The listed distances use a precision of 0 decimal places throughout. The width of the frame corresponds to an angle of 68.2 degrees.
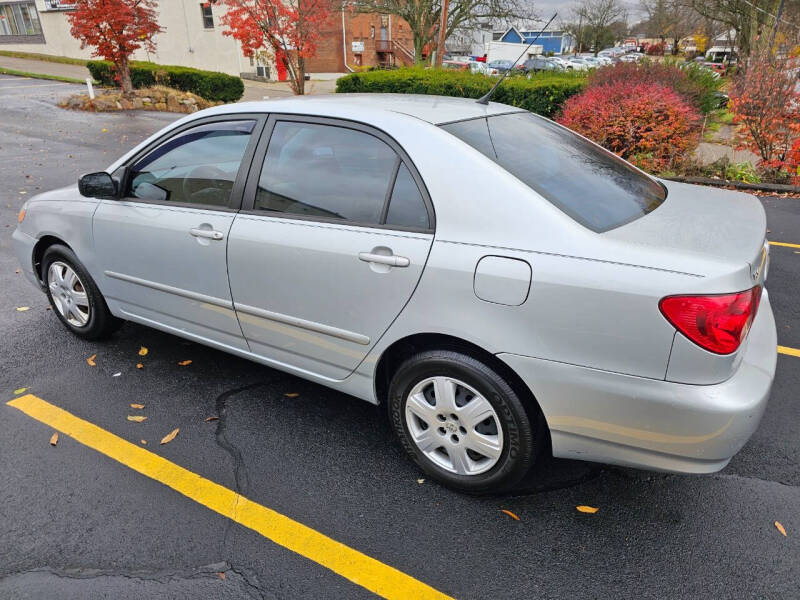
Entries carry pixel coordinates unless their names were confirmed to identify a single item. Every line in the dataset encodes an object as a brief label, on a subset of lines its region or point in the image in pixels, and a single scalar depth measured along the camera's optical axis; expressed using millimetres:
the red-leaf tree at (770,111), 8258
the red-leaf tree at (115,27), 16094
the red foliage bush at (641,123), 8898
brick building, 39844
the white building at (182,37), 34188
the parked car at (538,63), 35147
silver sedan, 2072
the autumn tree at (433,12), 25609
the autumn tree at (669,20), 40700
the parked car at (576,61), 45566
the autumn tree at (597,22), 64562
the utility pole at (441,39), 16797
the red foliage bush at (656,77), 10844
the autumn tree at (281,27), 17250
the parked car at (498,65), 38562
